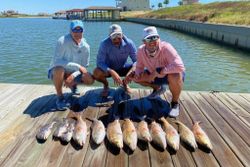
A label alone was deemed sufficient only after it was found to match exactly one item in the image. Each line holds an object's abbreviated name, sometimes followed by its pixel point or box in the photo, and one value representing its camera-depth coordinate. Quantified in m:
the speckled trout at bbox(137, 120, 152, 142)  2.17
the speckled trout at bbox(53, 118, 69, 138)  2.27
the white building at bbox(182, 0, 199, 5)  60.40
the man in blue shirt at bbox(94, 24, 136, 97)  2.90
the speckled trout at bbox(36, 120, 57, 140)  2.24
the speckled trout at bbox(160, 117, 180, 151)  2.09
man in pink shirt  2.57
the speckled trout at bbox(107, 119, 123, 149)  2.10
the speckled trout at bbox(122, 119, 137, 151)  2.09
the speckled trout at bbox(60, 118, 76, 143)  2.20
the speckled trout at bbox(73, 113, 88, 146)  2.16
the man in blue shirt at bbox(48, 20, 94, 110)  2.78
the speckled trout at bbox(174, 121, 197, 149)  2.12
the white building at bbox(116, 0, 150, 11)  61.34
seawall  10.83
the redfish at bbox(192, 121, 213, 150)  2.10
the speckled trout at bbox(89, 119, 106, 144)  2.19
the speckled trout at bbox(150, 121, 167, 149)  2.10
